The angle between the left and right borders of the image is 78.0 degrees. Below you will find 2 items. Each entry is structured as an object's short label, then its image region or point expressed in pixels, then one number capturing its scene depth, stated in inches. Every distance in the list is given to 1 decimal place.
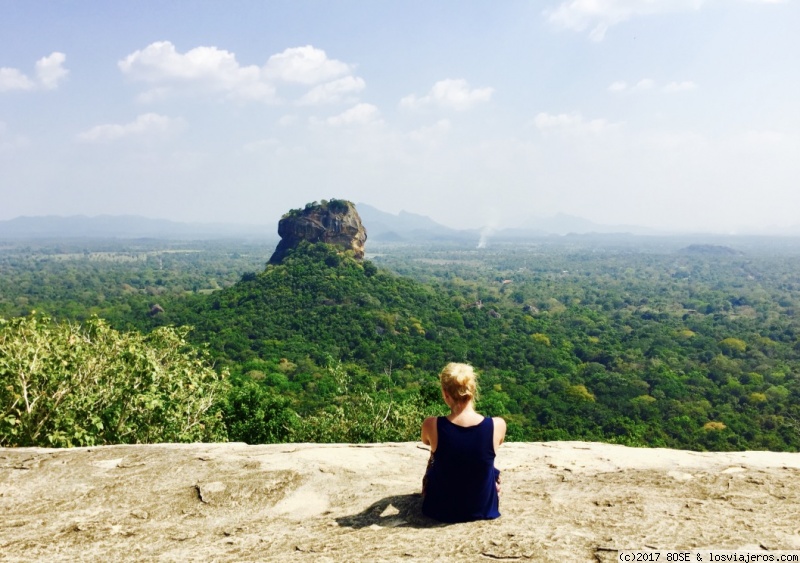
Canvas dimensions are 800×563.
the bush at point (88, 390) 364.2
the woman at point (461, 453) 172.2
